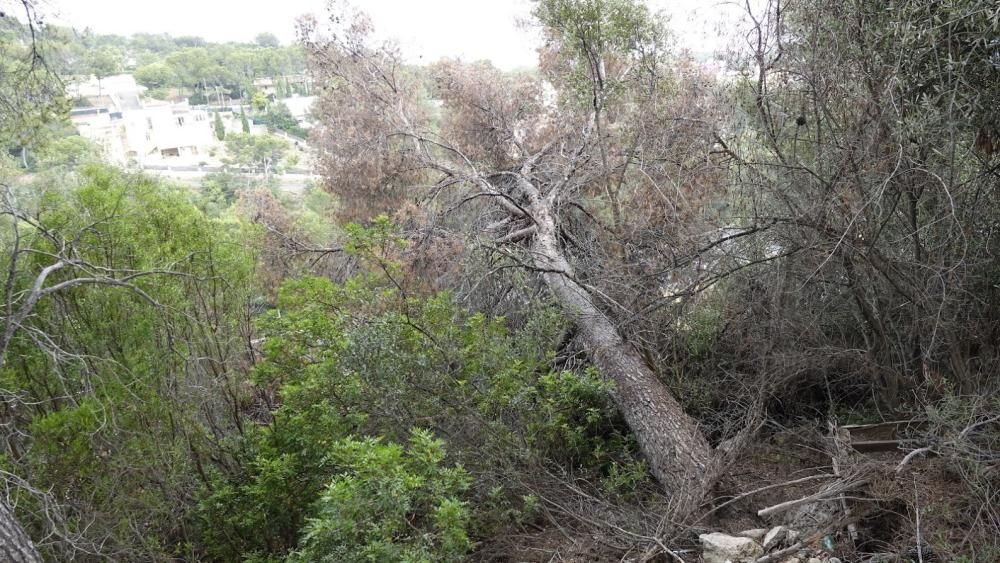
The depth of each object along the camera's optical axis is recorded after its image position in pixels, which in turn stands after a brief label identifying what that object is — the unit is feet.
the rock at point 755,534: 13.07
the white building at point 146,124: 76.59
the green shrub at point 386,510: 11.05
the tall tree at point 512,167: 17.42
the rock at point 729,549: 12.26
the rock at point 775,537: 12.46
